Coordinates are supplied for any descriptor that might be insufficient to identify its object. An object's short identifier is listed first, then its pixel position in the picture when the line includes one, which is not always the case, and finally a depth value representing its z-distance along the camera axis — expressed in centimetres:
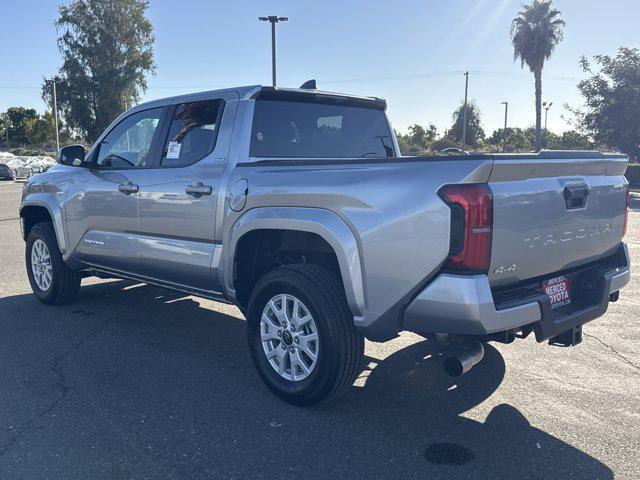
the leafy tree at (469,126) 6003
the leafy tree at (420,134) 6051
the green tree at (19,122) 7144
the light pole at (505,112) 6806
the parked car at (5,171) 3206
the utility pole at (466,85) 4990
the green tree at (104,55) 4506
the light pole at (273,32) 2392
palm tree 3575
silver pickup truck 292
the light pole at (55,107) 4338
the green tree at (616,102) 2767
